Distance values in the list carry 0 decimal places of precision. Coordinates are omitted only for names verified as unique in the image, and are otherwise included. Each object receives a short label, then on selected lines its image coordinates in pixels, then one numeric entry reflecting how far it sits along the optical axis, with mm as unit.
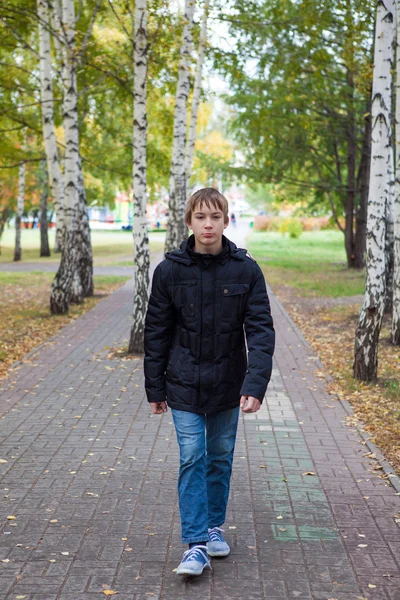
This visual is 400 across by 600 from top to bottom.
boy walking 4414
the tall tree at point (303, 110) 20875
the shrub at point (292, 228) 61094
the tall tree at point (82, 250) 18656
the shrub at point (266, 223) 71875
